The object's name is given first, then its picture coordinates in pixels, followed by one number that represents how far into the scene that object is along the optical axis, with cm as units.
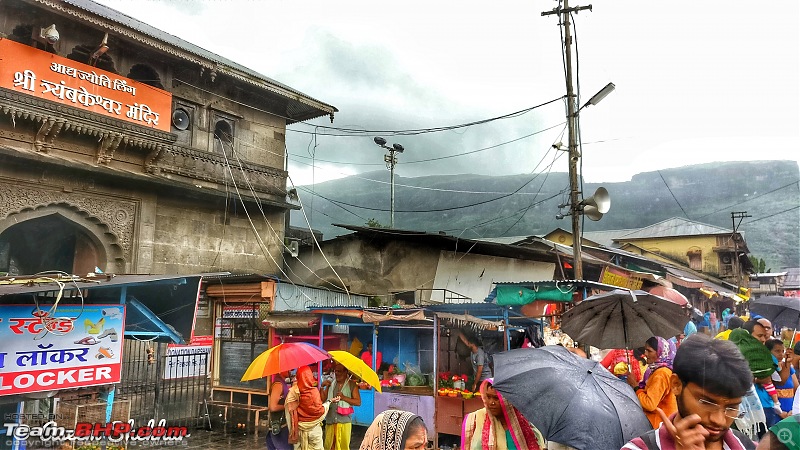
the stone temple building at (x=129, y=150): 1281
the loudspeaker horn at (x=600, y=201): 1244
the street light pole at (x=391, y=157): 2369
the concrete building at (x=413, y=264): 1744
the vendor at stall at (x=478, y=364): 1056
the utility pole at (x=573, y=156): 1282
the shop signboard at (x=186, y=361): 1392
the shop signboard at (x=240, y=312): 1359
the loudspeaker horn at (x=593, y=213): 1254
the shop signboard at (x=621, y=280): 1435
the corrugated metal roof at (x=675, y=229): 5066
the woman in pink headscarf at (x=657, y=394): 466
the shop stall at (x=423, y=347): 1048
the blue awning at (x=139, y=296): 635
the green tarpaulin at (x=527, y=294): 1031
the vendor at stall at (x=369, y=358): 1231
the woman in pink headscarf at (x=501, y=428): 378
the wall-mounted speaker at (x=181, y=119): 1648
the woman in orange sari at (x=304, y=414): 608
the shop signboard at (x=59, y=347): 612
